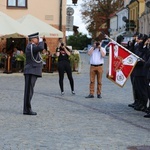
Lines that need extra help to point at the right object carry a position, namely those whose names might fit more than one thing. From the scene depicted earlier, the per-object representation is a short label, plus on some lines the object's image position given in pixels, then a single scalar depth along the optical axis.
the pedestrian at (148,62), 11.68
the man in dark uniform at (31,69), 12.18
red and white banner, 12.89
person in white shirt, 16.05
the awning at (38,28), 26.93
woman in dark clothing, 16.77
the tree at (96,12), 88.88
